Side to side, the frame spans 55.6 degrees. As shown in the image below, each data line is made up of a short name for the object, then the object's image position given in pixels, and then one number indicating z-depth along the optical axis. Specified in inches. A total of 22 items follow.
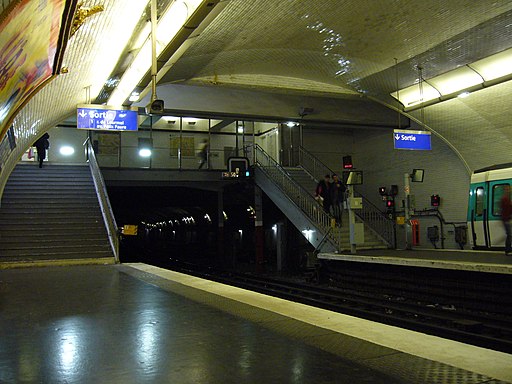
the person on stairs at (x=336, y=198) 617.9
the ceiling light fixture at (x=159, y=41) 267.3
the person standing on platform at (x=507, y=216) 417.7
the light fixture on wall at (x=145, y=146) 910.6
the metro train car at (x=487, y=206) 486.6
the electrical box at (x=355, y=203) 555.3
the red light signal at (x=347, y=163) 557.0
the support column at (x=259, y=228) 856.9
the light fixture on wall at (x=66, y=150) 941.6
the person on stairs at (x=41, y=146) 684.7
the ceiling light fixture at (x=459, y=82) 498.3
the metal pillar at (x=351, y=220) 558.9
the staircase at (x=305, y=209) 620.1
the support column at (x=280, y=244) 812.7
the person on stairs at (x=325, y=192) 618.8
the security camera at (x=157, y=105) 326.6
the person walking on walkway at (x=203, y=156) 957.8
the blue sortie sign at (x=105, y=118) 438.0
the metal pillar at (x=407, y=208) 569.3
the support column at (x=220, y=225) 952.9
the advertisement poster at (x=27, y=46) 147.1
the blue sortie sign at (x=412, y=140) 564.4
